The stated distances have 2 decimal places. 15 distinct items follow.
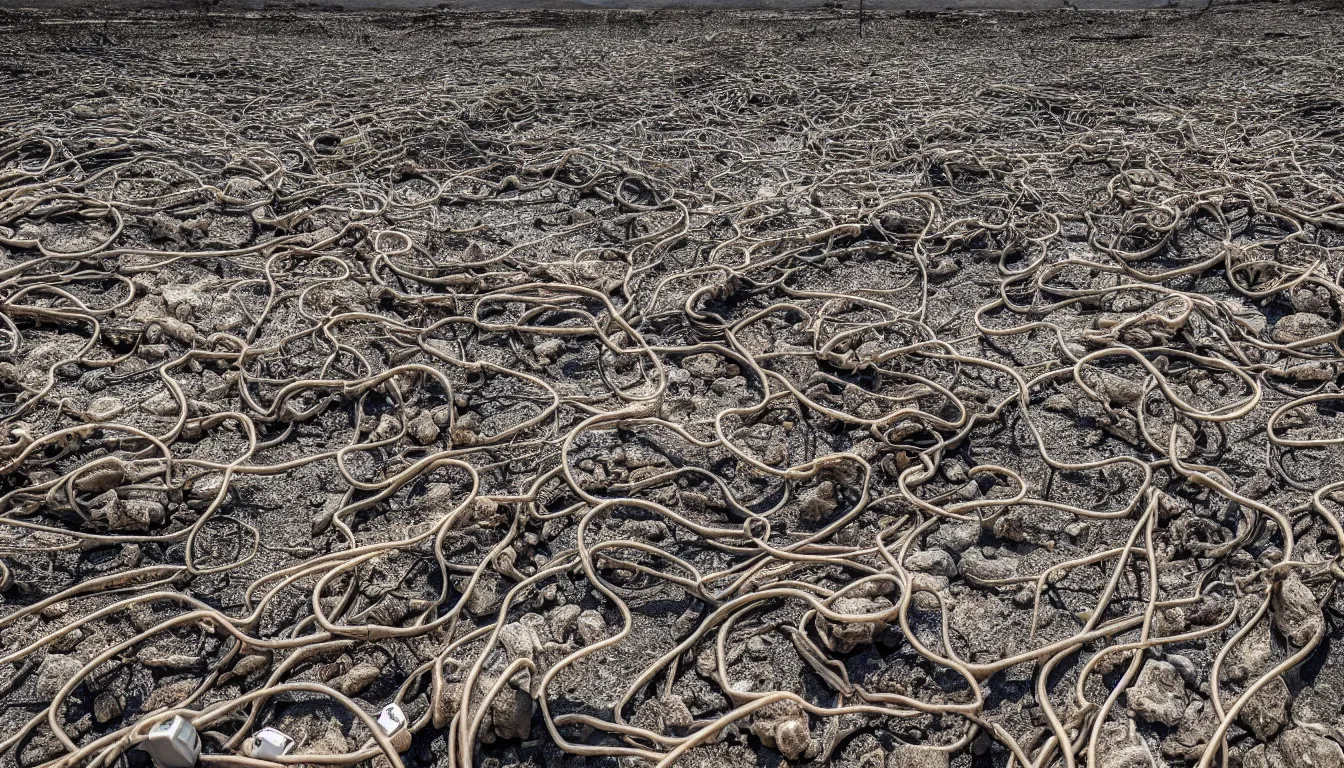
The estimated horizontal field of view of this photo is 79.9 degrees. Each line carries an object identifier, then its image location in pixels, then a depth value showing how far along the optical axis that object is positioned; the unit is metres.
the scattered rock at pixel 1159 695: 1.79
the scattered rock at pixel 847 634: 1.99
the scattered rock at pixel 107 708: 1.83
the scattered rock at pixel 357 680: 1.90
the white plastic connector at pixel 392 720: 1.73
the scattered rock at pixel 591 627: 2.04
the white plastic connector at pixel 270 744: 1.67
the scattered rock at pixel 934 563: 2.18
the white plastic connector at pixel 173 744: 1.61
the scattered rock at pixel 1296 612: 1.92
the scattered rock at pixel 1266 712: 1.74
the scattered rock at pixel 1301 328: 3.23
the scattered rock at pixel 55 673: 1.87
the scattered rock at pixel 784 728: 1.75
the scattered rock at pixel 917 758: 1.72
